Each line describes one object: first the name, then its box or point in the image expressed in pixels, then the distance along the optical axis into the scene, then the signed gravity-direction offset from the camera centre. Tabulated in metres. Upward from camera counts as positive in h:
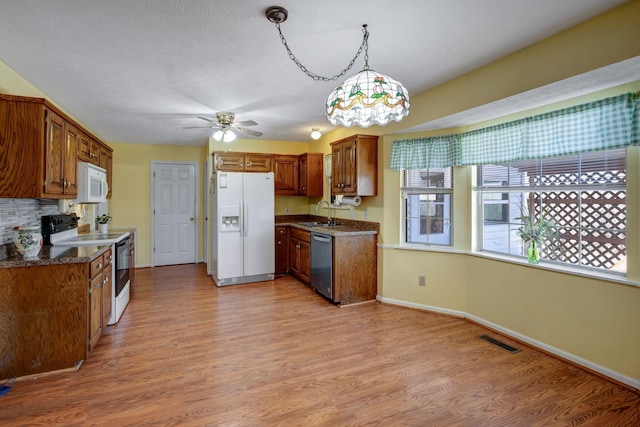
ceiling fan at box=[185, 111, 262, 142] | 4.04 +1.11
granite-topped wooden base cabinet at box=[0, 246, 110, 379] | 2.35 -0.75
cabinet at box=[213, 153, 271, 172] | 5.11 +0.83
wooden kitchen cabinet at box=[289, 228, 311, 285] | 4.86 -0.65
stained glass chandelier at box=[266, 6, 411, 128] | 1.81 +0.64
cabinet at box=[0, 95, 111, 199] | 2.43 +0.50
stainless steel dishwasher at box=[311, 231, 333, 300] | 4.09 -0.67
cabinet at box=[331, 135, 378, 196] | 4.10 +0.62
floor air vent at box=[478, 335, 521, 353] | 2.87 -1.19
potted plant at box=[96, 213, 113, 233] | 4.61 -0.15
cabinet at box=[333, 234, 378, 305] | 4.01 -0.70
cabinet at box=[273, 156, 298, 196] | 5.69 +0.67
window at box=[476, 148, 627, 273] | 2.51 +0.10
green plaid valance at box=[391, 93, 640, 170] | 2.30 +0.68
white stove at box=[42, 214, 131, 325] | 3.25 -0.31
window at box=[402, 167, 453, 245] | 3.82 +0.11
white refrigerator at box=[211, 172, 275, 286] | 4.89 -0.22
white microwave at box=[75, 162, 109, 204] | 3.48 +0.32
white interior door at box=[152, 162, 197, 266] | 6.25 -0.01
